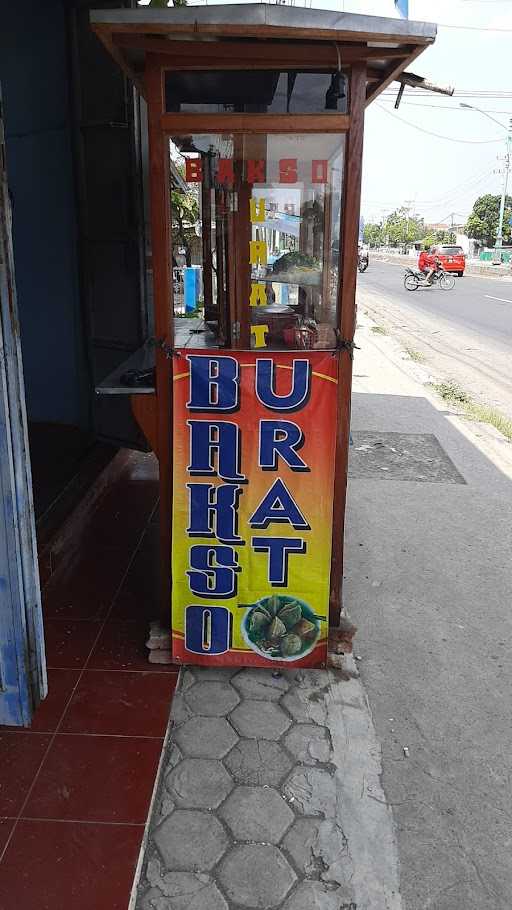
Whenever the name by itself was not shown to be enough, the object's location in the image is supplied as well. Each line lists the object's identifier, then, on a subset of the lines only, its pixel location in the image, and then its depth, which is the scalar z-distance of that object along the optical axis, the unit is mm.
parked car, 29556
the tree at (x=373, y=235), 115688
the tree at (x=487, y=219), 56919
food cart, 2496
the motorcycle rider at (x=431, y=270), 23188
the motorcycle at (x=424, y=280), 23328
